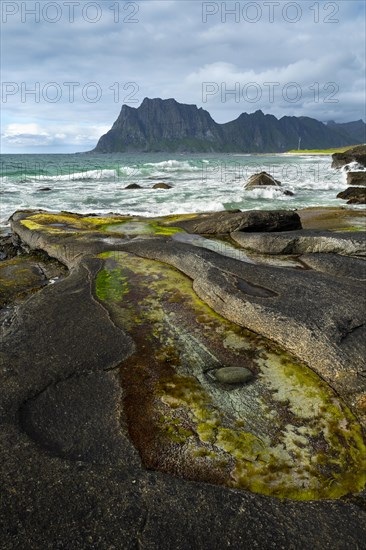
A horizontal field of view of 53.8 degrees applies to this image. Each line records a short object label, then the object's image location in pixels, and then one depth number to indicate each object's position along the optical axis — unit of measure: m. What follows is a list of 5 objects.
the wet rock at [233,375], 6.01
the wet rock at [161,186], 46.84
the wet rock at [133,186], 47.45
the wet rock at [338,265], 10.74
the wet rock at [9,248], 18.27
